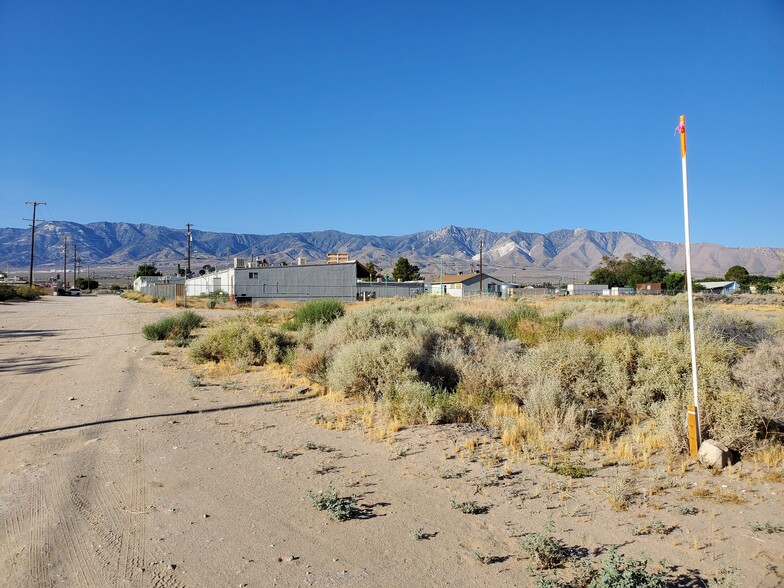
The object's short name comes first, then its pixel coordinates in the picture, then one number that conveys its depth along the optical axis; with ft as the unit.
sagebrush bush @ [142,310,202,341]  62.80
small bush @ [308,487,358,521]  16.17
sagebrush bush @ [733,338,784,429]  21.61
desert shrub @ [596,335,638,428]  25.29
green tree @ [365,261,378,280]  298.52
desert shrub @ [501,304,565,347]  45.34
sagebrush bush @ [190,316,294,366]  44.78
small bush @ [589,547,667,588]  11.81
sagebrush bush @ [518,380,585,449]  22.07
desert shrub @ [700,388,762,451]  20.26
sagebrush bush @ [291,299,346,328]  57.82
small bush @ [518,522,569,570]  13.41
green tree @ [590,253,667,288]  332.49
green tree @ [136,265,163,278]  431.14
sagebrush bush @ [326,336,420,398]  31.22
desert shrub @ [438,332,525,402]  29.35
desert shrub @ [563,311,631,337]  42.73
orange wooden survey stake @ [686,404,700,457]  19.99
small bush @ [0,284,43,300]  181.23
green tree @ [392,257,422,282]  310.29
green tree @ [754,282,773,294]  206.86
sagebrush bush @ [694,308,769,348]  34.86
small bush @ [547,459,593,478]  19.21
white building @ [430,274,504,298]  255.09
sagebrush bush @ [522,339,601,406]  26.99
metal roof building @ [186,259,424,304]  178.29
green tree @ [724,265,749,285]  313.48
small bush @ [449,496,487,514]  16.43
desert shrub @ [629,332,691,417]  24.87
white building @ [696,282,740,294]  276.62
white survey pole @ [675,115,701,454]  20.02
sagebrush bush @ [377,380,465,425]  26.00
